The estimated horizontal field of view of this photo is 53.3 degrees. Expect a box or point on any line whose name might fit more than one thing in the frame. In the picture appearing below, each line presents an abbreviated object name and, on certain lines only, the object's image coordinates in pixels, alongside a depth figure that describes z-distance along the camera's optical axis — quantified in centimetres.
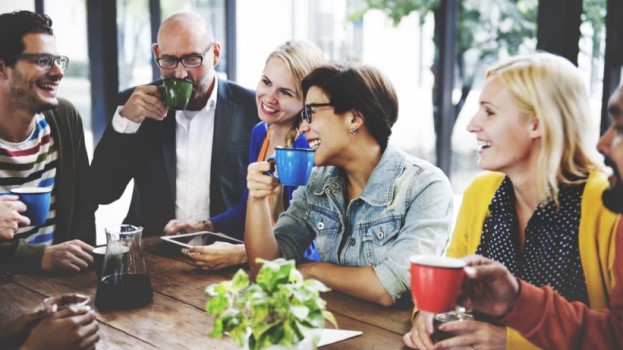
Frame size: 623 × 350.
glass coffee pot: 154
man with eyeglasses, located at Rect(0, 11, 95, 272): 243
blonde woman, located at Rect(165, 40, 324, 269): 234
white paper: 133
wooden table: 135
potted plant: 106
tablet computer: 211
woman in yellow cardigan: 143
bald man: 265
